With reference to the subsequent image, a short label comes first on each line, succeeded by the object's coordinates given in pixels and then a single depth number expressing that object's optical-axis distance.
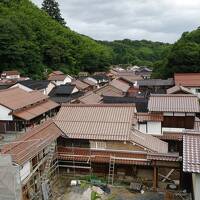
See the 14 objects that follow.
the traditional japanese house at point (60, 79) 66.72
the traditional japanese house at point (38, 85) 48.33
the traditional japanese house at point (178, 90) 39.69
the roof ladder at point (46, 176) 16.81
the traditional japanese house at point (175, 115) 24.95
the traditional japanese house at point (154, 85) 50.59
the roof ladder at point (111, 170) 20.36
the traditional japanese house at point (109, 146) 20.34
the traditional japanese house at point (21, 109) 30.03
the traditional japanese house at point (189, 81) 44.44
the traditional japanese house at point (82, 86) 59.96
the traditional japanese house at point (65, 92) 46.90
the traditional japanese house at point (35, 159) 15.99
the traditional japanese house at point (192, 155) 12.12
